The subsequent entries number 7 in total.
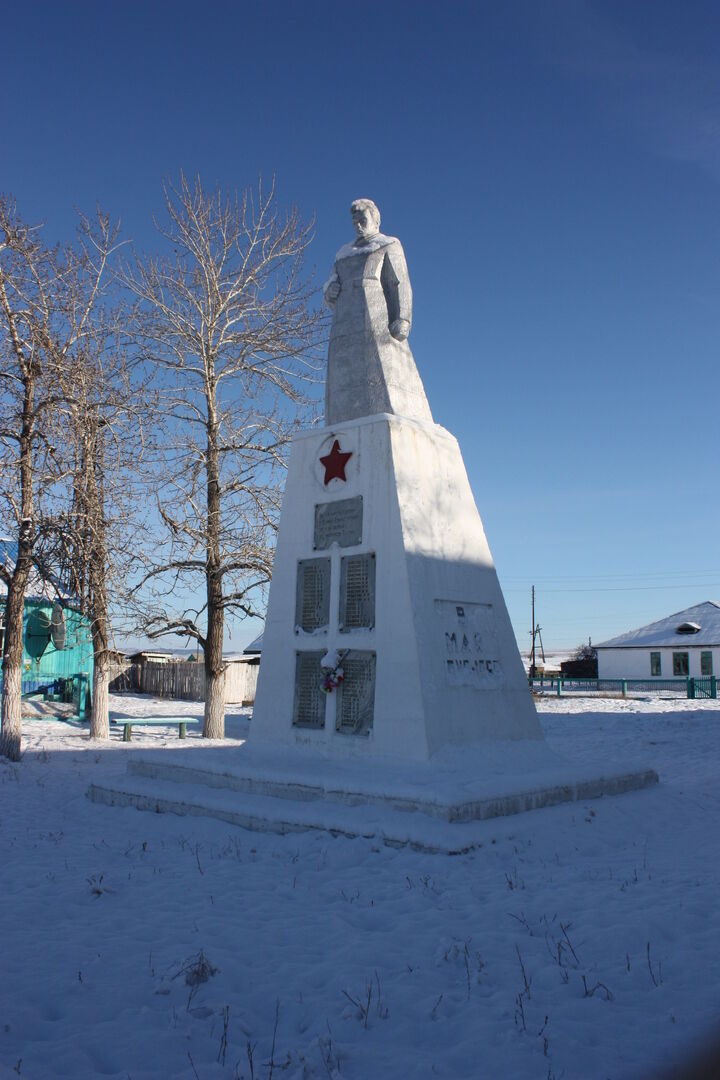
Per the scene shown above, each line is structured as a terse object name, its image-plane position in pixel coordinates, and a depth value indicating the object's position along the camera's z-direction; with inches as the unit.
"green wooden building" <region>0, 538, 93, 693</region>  907.4
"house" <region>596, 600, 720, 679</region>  1466.5
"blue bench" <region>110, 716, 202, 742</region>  648.7
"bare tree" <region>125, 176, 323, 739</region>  645.9
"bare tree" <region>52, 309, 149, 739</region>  528.1
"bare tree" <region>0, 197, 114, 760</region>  507.2
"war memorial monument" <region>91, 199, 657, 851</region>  302.8
